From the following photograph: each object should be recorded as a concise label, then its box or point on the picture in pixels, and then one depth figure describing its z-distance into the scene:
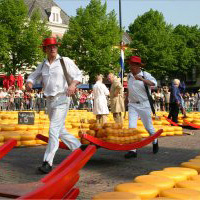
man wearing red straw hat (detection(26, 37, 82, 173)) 5.78
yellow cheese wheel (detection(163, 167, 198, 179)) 4.41
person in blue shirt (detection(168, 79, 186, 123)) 14.24
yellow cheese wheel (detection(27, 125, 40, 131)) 11.04
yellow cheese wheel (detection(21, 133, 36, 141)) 9.29
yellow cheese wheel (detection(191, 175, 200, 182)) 4.17
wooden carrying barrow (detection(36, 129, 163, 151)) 5.97
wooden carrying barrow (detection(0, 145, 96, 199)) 2.49
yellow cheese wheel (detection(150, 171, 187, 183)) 4.18
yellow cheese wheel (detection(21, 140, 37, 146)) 9.21
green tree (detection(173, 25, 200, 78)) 58.75
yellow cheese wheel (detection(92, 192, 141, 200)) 3.21
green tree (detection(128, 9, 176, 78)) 53.91
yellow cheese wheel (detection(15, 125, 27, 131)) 10.95
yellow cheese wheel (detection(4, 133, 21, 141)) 9.13
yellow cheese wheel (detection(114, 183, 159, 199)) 3.51
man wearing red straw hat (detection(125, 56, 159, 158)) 7.63
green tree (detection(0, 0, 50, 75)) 43.91
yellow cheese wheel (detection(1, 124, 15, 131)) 10.97
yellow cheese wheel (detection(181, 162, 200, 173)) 4.82
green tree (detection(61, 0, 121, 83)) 47.31
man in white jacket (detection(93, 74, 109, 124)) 12.22
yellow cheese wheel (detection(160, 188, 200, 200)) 3.37
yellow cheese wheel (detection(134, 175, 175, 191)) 3.81
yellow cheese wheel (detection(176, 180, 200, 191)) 3.73
